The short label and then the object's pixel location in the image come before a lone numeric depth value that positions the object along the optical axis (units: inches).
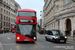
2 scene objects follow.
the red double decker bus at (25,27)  580.1
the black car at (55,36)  629.9
